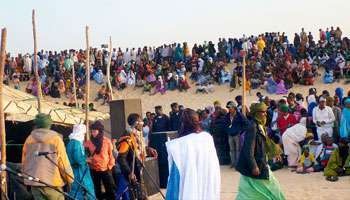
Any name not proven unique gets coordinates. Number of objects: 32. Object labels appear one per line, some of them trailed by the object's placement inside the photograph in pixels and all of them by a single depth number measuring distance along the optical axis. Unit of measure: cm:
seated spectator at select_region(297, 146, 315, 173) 1275
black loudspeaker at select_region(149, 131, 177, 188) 1141
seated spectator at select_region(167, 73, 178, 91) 2812
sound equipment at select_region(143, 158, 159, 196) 1052
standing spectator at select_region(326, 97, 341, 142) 1332
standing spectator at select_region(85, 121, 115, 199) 908
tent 1428
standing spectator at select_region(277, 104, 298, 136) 1380
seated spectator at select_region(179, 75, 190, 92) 2772
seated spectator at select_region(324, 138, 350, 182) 1183
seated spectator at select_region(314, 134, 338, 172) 1244
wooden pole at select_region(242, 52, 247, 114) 1319
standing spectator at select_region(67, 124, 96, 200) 877
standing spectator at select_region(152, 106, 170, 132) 1561
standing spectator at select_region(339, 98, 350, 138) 1286
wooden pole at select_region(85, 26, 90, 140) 1192
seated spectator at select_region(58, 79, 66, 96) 2962
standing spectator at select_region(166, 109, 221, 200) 625
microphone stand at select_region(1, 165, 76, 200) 572
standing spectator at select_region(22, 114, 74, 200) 722
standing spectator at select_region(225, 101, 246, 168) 1402
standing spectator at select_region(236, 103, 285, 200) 672
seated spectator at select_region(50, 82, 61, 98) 2948
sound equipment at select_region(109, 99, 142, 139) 1191
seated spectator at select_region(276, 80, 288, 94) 2414
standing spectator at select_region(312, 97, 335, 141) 1329
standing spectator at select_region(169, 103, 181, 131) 1550
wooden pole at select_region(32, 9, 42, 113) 1300
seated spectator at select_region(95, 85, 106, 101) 2874
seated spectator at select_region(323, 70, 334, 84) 2414
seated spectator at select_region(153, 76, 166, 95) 2805
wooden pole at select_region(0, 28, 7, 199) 869
